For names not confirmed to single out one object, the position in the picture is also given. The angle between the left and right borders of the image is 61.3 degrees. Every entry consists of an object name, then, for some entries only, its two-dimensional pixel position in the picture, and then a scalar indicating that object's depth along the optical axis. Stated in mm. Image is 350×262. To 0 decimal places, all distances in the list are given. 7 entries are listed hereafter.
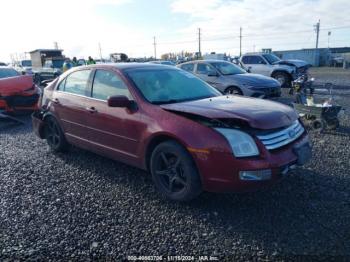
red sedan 3104
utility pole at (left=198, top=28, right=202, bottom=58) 72038
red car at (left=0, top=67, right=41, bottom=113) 8539
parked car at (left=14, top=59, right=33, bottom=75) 37447
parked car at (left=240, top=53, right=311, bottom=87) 14648
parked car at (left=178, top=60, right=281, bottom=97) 9305
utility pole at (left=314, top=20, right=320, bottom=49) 55781
